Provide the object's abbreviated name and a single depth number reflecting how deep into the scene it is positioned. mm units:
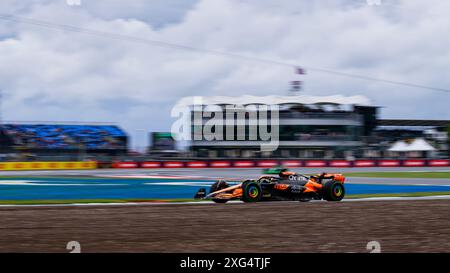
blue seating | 54812
